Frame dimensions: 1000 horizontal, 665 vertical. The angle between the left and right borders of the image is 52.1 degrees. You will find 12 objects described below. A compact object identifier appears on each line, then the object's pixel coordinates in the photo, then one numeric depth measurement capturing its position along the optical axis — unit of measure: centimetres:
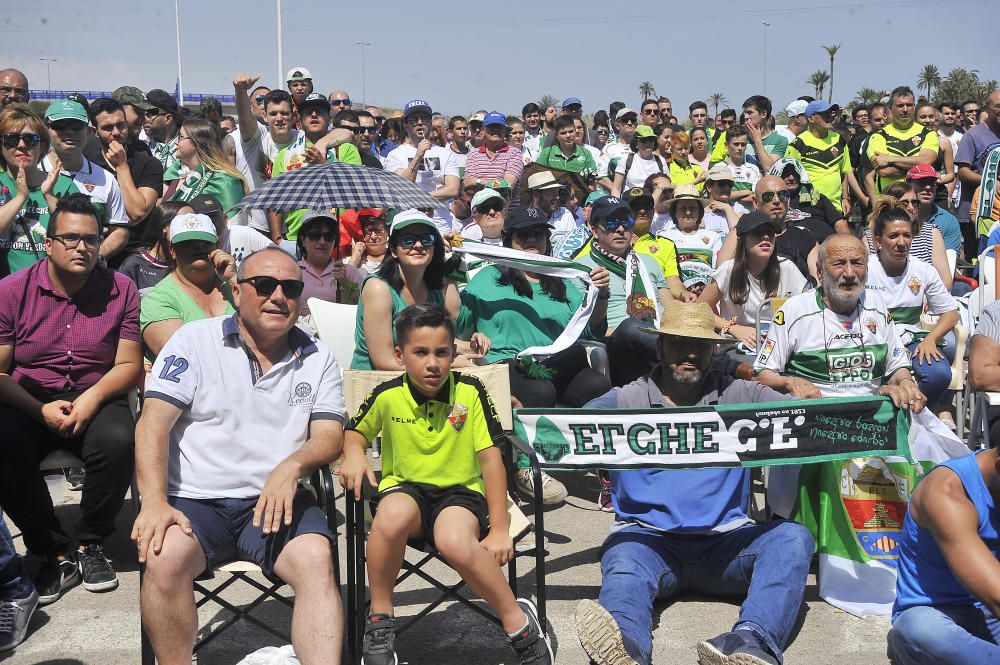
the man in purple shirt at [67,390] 490
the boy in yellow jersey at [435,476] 394
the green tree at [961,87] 3095
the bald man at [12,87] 841
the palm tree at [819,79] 7438
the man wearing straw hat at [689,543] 397
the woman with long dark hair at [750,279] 669
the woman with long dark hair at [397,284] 548
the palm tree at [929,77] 7238
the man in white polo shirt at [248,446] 370
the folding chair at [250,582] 389
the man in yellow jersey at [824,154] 1091
